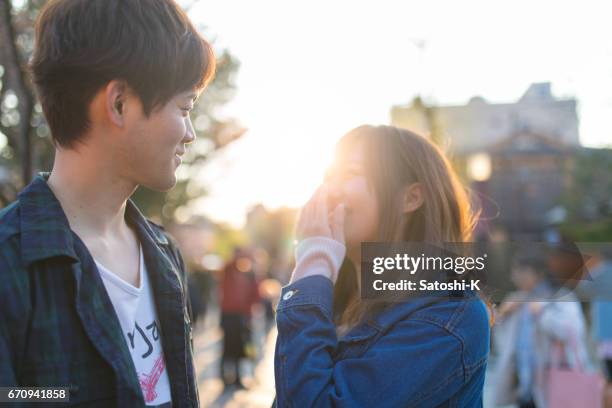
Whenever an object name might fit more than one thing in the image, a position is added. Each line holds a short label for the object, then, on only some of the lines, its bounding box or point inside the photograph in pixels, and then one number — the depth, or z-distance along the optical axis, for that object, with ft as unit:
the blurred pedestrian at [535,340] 14.89
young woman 5.64
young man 4.56
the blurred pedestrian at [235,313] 30.09
